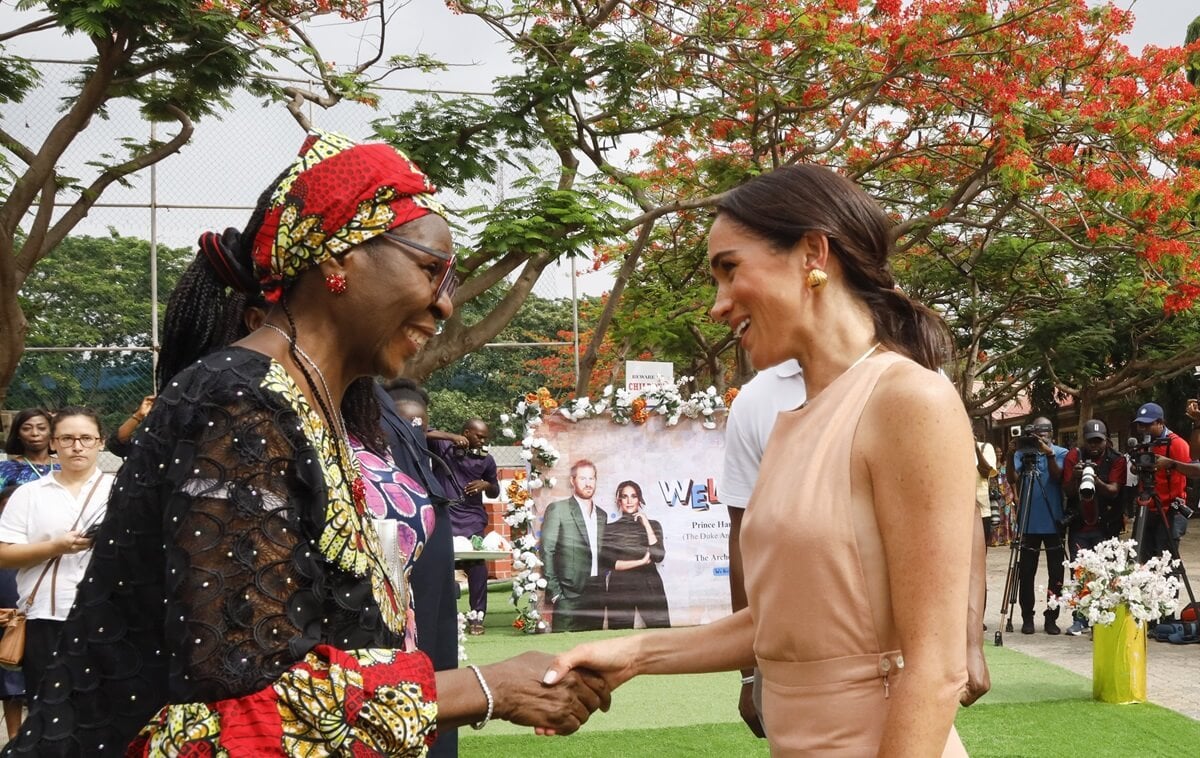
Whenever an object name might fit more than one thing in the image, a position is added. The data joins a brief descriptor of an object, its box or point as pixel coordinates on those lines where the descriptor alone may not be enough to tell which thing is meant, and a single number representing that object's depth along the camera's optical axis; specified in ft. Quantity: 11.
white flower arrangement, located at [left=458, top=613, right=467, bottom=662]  28.84
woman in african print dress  5.48
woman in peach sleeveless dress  5.81
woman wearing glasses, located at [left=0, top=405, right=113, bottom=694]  18.68
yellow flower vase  23.72
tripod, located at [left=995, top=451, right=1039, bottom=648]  34.91
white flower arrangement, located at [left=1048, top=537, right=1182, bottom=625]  24.04
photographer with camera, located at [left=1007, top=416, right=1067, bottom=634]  35.37
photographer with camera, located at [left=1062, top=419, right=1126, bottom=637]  34.81
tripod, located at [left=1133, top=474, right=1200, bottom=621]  32.35
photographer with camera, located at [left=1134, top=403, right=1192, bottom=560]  32.73
